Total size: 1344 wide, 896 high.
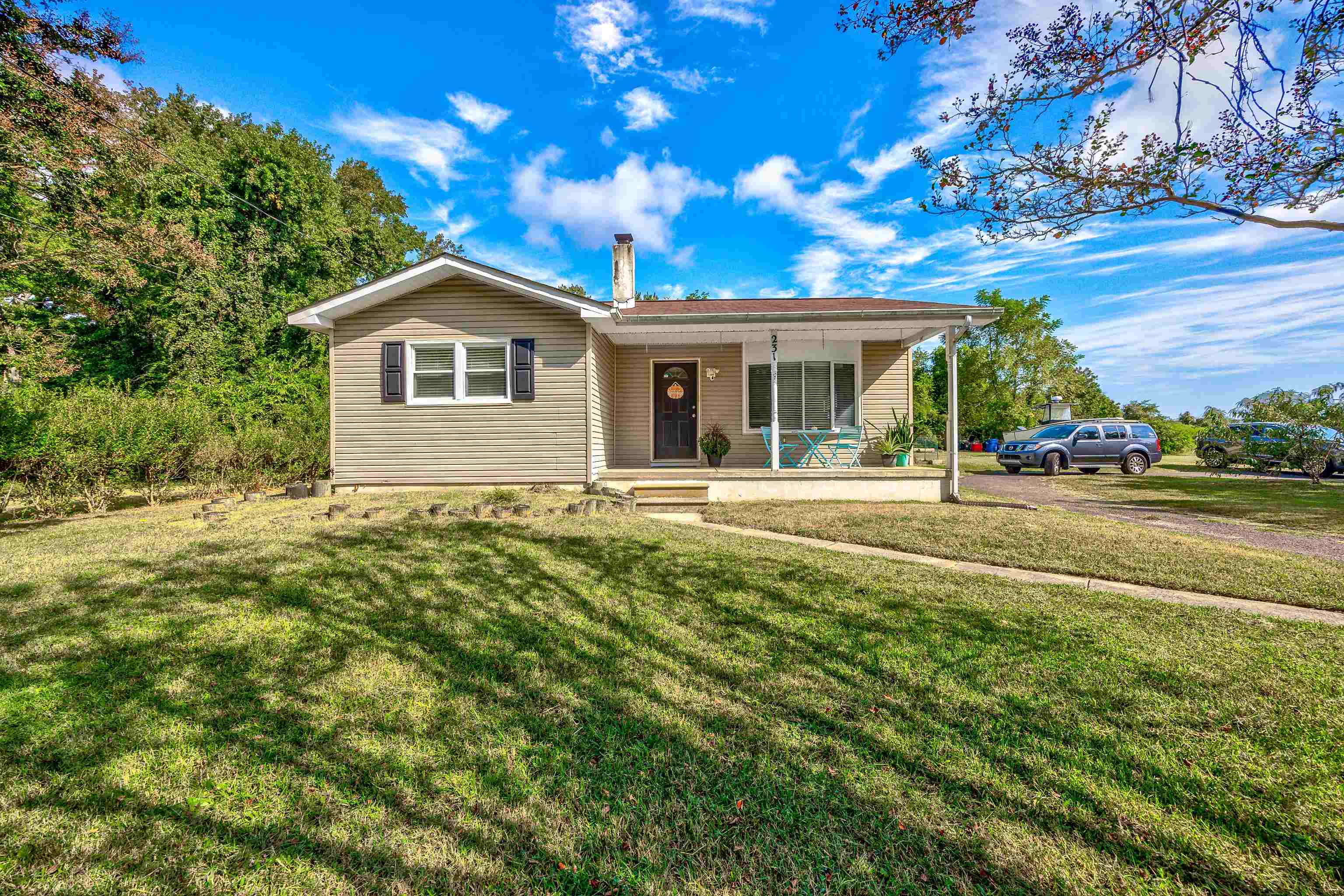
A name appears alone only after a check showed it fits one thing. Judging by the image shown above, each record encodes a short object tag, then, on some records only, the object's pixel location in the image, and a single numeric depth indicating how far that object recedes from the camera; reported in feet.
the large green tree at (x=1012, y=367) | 89.35
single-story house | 27.91
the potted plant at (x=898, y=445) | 31.63
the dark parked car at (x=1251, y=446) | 41.09
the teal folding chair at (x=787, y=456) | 33.71
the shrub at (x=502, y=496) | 24.73
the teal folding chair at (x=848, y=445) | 30.53
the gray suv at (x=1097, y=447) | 44.91
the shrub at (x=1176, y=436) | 80.74
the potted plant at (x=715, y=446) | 33.76
